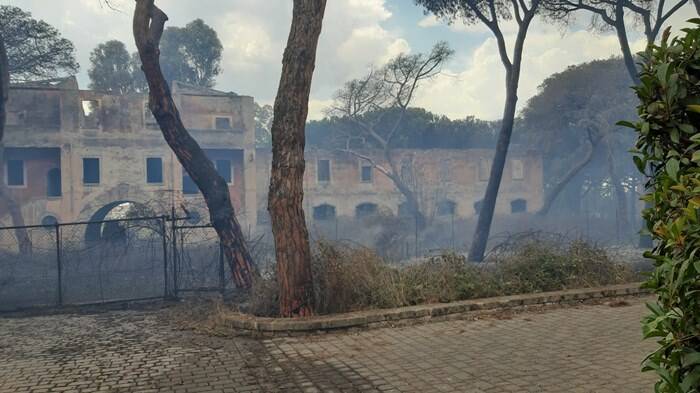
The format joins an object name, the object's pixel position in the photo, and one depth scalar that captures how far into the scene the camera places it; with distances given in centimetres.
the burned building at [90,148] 2525
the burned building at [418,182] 3164
